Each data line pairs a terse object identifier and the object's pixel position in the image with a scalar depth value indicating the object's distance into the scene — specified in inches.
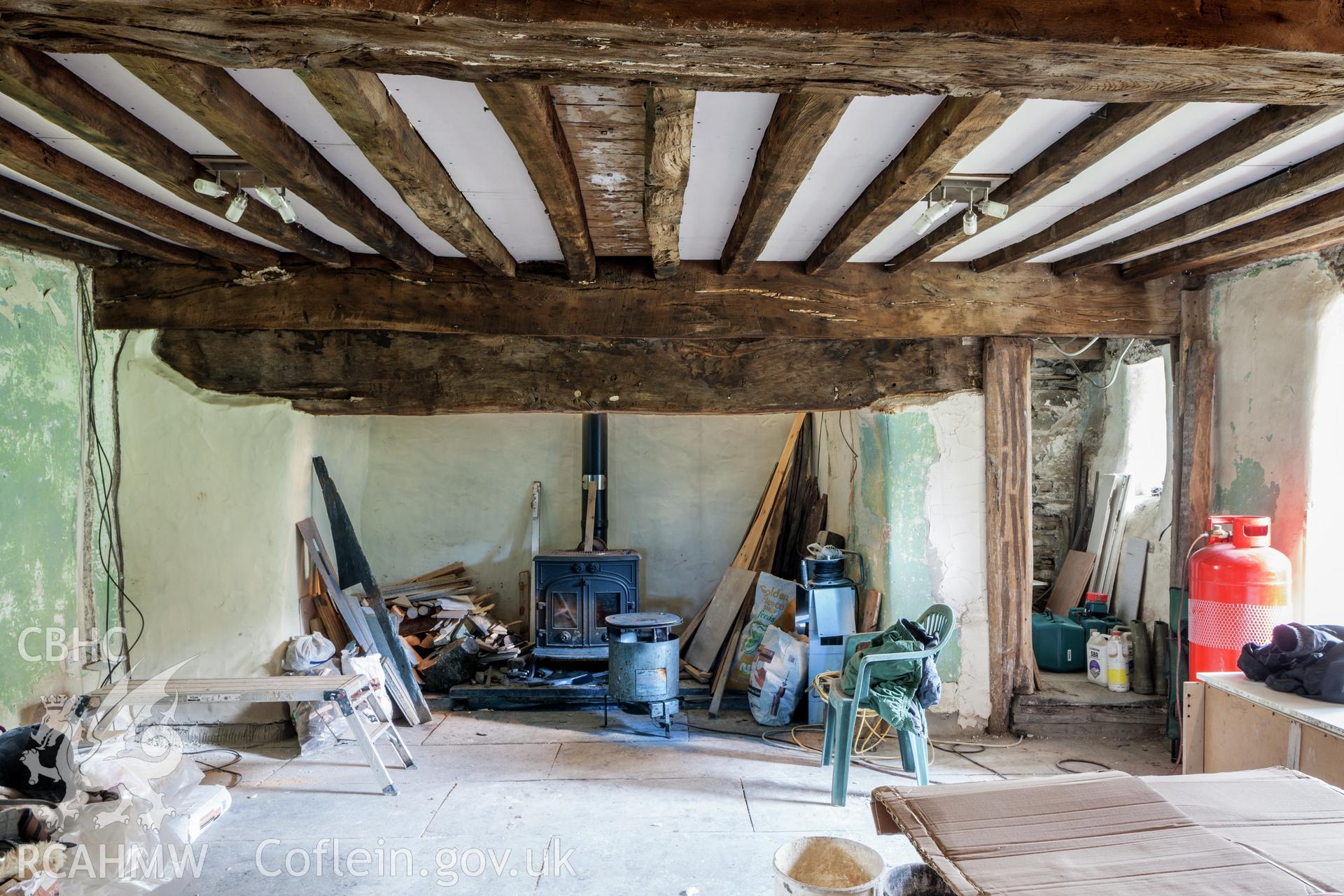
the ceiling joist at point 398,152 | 72.1
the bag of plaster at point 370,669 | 180.4
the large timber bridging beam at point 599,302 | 150.9
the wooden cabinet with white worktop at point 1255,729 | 100.0
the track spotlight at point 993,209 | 106.4
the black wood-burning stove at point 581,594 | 237.0
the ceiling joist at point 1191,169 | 81.9
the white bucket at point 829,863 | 78.9
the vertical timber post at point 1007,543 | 172.6
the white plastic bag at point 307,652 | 180.4
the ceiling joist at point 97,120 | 71.6
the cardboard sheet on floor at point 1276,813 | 62.2
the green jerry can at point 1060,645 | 200.4
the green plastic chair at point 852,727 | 142.7
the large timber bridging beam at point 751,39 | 51.3
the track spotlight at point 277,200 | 101.4
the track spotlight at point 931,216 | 106.7
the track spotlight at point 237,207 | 102.0
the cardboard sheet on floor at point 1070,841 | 58.3
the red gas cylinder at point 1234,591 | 131.3
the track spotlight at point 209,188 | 96.4
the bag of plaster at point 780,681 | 188.1
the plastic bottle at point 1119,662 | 181.9
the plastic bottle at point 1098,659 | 185.5
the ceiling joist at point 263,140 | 70.4
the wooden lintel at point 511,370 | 165.0
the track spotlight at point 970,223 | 108.4
